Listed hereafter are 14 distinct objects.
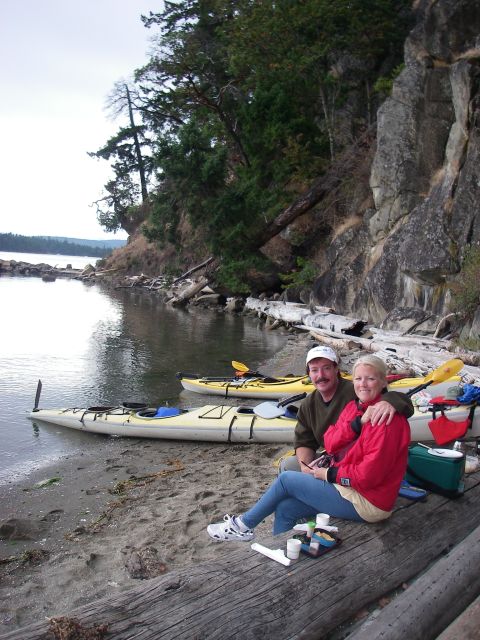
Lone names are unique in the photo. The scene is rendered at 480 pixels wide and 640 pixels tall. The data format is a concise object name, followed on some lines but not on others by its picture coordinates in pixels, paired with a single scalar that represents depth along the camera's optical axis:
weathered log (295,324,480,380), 10.16
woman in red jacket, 3.20
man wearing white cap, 4.05
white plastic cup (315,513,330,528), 3.29
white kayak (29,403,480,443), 7.99
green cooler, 3.73
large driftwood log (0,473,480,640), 2.51
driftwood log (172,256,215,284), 28.40
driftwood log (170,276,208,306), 30.45
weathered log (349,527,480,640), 2.66
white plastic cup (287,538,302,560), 2.99
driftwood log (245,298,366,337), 16.67
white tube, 2.95
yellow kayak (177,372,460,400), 10.01
